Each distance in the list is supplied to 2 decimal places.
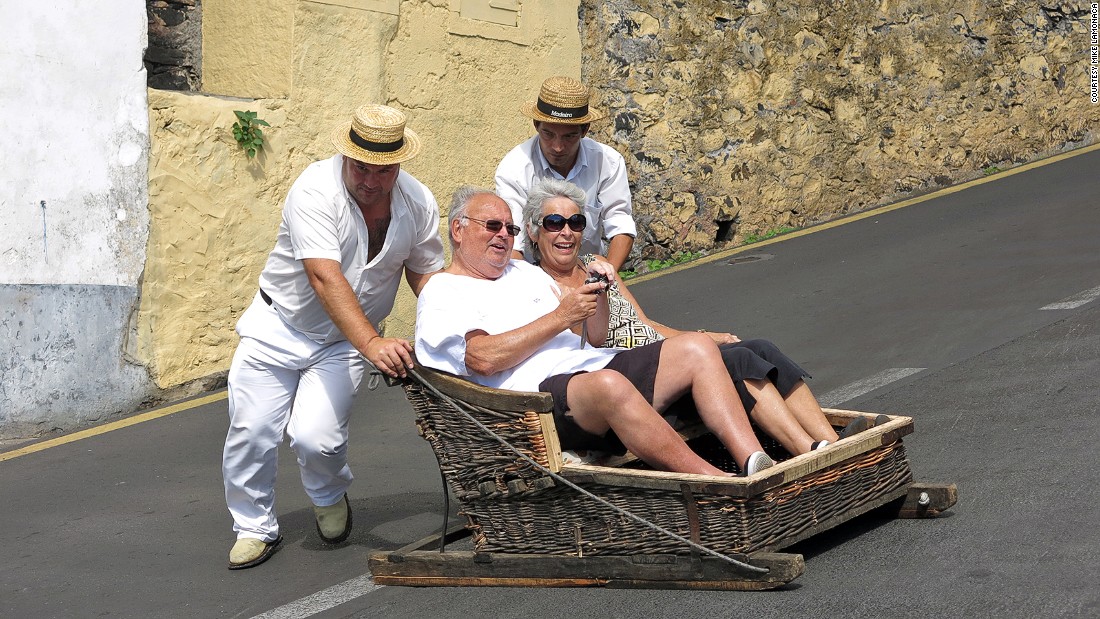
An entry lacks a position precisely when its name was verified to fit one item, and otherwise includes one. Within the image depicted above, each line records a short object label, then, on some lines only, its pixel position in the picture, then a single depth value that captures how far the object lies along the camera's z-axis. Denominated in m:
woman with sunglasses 9.52
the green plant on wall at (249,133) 17.69
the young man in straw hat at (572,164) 12.55
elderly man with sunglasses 8.92
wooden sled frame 8.25
